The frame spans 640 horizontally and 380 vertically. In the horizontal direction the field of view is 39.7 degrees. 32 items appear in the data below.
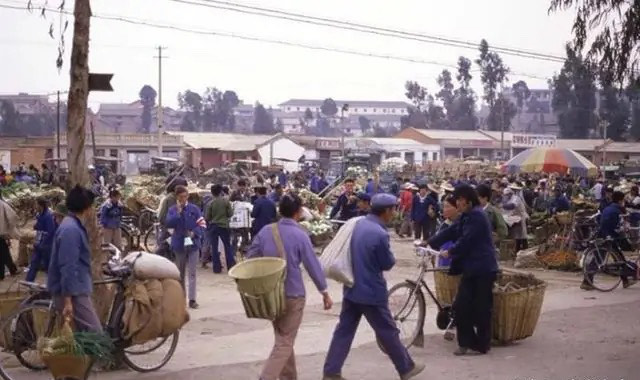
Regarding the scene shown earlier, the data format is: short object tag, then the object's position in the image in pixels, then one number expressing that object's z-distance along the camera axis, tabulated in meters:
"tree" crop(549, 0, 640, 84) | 10.28
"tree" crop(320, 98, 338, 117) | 156.62
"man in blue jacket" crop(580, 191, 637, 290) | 13.99
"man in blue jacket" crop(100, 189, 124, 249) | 15.90
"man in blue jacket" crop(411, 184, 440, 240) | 20.42
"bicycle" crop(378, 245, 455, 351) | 9.25
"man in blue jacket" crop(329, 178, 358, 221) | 18.97
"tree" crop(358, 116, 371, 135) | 164.51
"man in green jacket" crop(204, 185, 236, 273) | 15.81
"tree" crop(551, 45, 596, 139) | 82.44
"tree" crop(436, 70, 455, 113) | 111.38
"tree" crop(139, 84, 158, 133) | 130.38
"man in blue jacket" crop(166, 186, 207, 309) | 11.76
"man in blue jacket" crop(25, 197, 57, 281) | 11.74
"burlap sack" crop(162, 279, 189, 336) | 7.83
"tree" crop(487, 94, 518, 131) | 101.69
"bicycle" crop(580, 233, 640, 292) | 13.85
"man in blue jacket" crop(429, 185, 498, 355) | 8.99
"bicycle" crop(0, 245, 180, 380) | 7.78
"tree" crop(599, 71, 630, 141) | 76.69
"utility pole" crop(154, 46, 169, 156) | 57.06
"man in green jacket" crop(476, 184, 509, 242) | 14.62
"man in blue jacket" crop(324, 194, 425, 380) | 7.70
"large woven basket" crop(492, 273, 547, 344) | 9.37
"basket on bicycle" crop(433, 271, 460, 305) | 9.77
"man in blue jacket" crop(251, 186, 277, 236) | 15.63
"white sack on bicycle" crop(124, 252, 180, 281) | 7.89
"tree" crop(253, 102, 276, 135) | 132.38
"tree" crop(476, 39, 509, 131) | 92.94
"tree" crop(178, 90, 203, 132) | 120.62
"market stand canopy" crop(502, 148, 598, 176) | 22.31
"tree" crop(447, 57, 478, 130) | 107.56
